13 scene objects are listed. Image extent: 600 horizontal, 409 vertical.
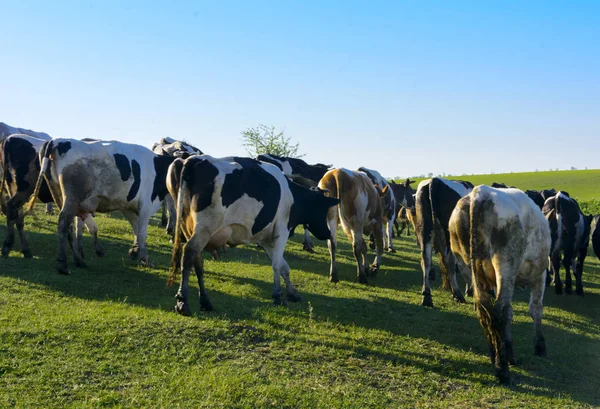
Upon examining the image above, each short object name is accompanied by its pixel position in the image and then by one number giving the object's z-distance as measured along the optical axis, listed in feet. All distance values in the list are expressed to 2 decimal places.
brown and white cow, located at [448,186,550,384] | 23.94
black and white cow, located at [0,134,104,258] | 39.65
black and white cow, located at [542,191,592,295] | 47.52
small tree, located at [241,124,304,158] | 148.36
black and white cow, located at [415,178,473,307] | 34.88
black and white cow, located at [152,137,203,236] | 55.21
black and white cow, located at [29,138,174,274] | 36.73
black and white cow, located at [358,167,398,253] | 63.31
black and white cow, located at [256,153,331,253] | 62.54
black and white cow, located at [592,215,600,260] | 51.11
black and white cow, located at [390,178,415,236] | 81.92
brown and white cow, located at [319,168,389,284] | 42.93
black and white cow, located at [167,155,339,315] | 29.07
